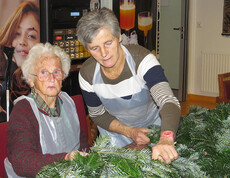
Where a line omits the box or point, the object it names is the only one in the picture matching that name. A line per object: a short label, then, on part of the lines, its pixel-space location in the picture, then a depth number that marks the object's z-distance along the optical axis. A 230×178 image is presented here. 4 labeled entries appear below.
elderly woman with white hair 1.60
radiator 5.96
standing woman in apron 1.72
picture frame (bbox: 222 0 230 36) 5.86
